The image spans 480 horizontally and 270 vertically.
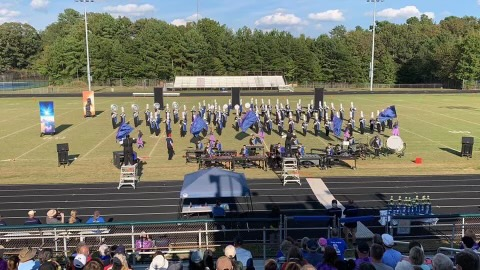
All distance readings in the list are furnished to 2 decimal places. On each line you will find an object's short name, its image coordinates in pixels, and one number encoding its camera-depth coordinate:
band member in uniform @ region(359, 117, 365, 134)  29.28
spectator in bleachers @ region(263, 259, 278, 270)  5.12
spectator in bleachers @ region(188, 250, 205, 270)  6.24
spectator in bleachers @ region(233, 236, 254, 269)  6.67
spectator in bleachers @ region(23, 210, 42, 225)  11.27
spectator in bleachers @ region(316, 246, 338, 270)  5.63
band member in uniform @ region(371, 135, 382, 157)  23.20
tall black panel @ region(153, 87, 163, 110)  42.26
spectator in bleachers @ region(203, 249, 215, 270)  6.57
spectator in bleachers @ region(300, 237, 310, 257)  6.85
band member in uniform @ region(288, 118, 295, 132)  27.17
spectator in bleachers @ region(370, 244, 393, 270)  5.71
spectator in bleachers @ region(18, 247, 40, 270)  6.31
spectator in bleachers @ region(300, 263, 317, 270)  4.92
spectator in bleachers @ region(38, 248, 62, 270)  6.28
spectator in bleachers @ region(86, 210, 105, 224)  11.05
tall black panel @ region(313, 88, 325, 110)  37.44
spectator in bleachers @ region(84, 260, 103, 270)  5.11
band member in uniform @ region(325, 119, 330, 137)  28.22
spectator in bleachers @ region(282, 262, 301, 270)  4.95
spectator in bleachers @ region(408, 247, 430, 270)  5.43
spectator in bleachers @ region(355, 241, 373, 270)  6.20
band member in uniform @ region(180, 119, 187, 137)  29.21
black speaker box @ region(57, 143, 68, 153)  21.00
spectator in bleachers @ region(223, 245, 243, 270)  5.98
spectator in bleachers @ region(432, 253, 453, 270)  4.70
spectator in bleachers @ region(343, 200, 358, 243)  10.92
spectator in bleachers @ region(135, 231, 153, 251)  9.73
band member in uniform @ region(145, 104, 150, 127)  32.36
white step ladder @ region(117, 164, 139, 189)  17.62
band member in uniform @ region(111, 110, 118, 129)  32.75
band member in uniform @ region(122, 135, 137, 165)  18.89
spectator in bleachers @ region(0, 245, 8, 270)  6.02
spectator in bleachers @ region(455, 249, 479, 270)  4.32
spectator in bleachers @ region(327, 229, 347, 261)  7.68
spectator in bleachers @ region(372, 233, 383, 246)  6.91
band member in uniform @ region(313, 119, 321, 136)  28.91
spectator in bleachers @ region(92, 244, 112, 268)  7.15
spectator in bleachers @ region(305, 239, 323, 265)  6.66
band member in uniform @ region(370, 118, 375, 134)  29.53
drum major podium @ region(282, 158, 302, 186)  17.88
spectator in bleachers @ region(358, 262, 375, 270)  4.72
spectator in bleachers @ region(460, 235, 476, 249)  6.80
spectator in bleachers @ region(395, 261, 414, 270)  5.20
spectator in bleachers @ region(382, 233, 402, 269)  6.40
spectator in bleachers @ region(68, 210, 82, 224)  11.68
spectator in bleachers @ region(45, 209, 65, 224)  11.38
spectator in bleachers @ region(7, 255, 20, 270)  6.10
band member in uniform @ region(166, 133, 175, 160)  21.87
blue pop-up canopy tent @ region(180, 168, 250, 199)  12.88
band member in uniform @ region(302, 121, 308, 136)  28.83
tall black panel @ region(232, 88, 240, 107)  40.84
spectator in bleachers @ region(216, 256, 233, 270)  5.42
